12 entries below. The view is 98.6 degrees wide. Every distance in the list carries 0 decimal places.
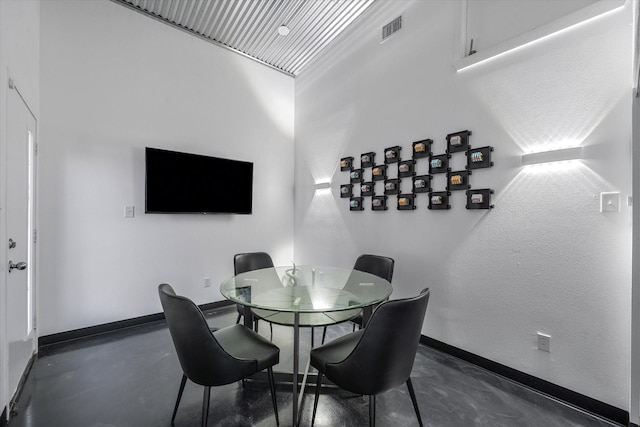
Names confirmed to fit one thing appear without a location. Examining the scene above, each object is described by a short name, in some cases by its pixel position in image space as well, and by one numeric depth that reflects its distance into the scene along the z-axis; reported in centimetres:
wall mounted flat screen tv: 334
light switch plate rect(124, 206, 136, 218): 322
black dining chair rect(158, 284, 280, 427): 145
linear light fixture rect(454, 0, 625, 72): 184
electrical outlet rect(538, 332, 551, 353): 207
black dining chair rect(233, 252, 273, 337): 301
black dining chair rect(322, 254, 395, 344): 274
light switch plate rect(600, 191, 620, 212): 180
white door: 186
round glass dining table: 172
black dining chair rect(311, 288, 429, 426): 138
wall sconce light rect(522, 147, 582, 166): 193
